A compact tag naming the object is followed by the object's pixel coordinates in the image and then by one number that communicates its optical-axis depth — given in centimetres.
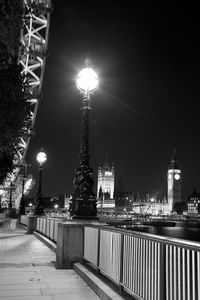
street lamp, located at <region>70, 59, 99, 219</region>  1509
